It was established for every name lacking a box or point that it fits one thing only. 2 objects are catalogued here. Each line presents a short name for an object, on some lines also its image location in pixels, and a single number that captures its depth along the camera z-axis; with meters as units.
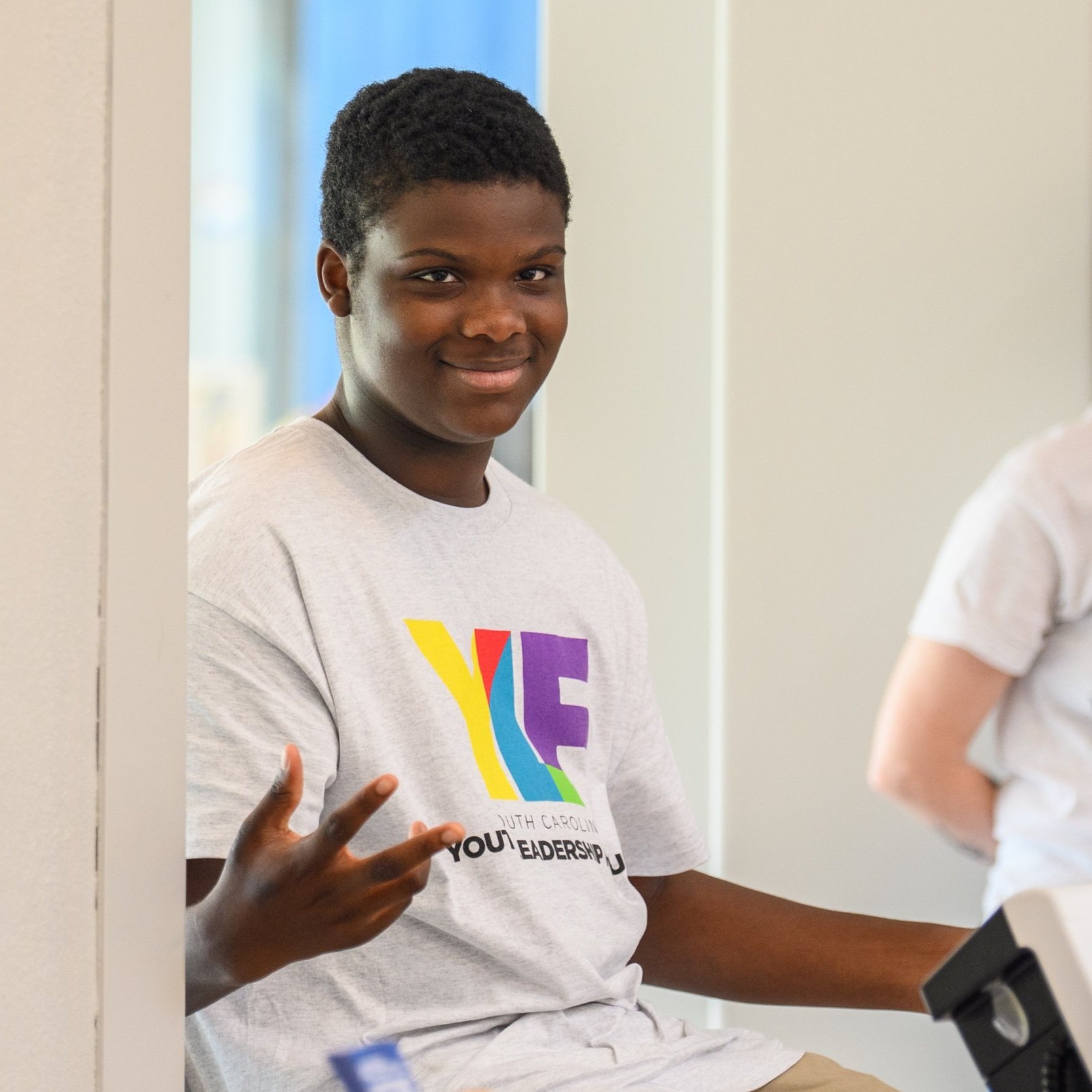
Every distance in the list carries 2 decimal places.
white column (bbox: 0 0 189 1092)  2.04
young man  2.36
